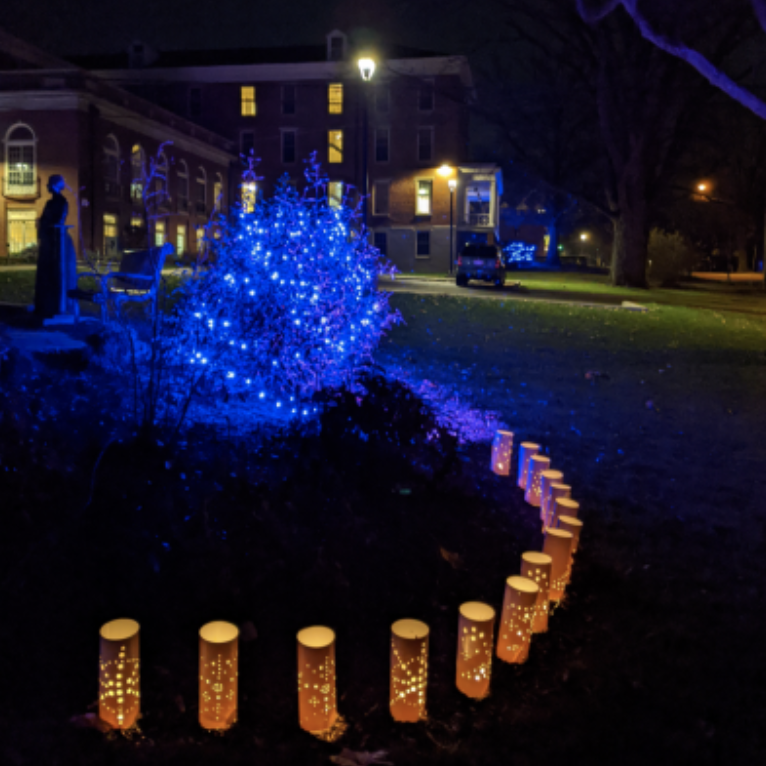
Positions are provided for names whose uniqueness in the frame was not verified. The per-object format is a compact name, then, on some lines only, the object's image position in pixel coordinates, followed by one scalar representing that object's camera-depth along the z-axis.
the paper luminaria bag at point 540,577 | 3.04
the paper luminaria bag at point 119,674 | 2.37
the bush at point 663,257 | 35.50
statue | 8.16
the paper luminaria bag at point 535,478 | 4.53
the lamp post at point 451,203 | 39.53
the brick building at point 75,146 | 29.44
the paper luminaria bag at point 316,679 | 2.37
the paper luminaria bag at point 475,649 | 2.58
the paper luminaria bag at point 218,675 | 2.38
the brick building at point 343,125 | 43.44
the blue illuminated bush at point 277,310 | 6.25
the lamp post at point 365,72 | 14.34
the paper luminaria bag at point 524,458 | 4.71
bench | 7.55
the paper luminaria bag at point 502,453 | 5.03
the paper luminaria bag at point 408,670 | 2.43
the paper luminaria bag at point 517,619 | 2.79
